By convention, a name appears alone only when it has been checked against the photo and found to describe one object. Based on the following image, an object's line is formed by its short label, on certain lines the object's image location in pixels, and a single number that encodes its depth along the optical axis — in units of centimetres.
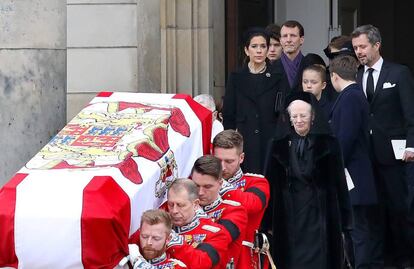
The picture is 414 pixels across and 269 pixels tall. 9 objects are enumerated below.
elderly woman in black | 1722
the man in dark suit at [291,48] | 2167
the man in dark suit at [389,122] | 2047
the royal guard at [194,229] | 1441
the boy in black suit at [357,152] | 1948
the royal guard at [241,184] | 1628
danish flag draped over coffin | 1326
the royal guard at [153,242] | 1359
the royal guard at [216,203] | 1541
